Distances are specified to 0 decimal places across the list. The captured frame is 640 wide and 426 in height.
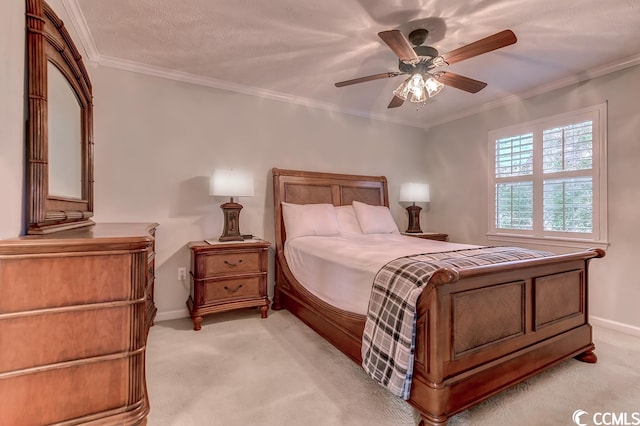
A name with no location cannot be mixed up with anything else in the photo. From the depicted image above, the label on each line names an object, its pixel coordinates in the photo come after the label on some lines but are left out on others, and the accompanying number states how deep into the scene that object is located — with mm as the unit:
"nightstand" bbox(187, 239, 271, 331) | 2951
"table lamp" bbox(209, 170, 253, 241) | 3109
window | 3078
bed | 1549
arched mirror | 1511
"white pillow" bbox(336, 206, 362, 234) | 3717
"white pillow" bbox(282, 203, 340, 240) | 3416
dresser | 1205
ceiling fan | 2014
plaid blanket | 1602
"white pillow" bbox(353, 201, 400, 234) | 3766
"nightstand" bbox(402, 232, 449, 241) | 4132
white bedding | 2078
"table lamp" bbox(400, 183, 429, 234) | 4418
